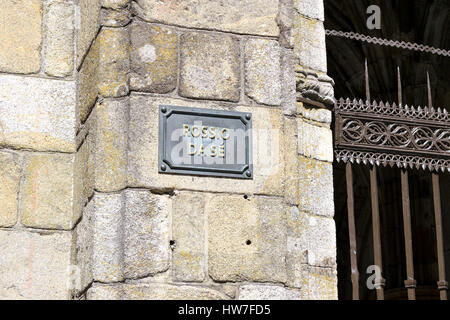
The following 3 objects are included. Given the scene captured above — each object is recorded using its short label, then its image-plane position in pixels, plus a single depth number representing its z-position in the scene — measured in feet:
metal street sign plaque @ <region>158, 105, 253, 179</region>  17.49
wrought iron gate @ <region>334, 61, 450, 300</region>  24.01
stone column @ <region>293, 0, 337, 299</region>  21.49
